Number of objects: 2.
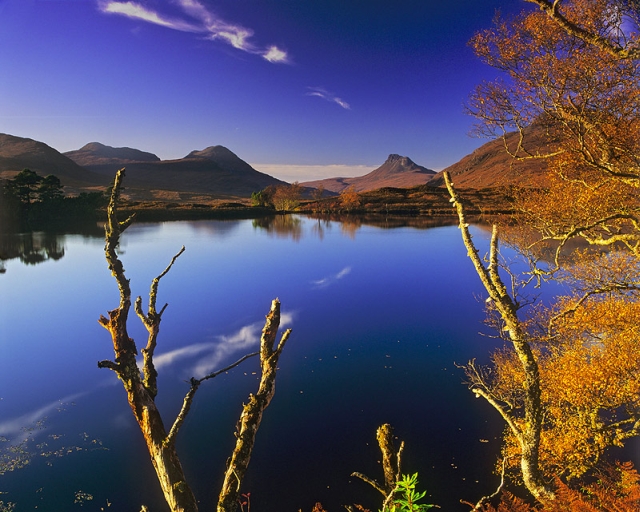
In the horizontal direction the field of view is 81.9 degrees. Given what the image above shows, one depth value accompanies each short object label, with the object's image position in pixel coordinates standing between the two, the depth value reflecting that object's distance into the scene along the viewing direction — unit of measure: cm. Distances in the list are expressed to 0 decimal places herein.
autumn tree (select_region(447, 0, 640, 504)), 749
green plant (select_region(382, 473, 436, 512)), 376
